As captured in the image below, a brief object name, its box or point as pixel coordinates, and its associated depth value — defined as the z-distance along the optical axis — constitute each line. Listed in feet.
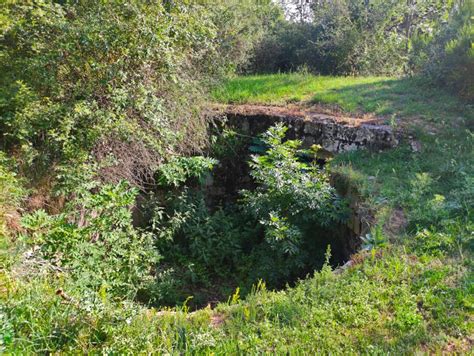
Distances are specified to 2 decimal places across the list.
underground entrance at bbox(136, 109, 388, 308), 15.93
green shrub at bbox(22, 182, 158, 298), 11.19
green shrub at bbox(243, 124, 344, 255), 15.51
